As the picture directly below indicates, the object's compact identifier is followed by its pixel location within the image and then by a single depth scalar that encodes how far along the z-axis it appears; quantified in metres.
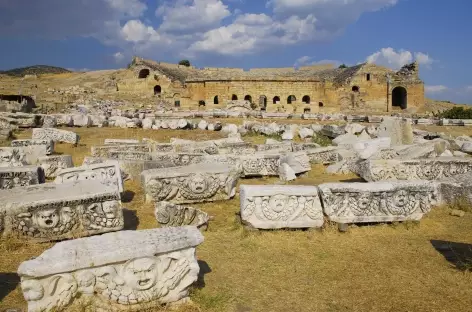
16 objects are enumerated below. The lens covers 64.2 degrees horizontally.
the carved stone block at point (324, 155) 10.59
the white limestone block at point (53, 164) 8.65
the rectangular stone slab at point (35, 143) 10.15
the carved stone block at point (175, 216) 5.44
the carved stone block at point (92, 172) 6.89
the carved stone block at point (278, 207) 5.12
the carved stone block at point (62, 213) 4.47
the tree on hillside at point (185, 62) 58.49
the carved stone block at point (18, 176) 6.21
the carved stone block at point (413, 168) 7.60
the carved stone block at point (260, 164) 9.01
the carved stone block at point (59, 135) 13.19
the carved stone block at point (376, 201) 5.30
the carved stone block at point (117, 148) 10.28
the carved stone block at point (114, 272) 2.83
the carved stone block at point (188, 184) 6.30
